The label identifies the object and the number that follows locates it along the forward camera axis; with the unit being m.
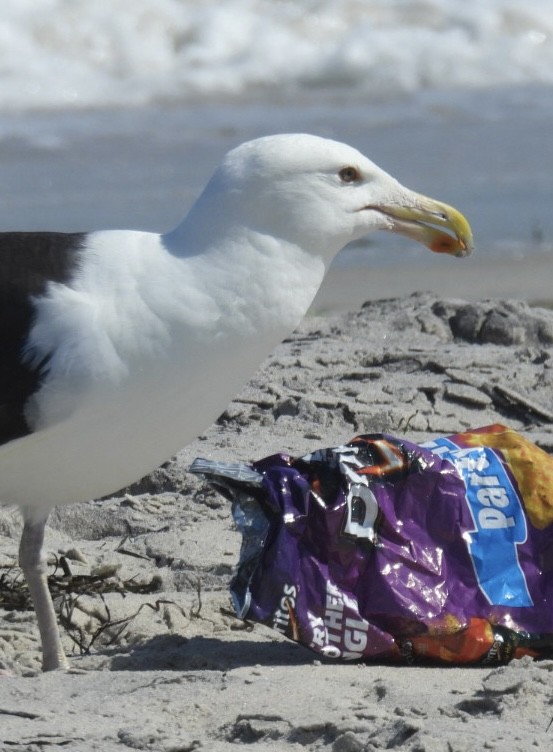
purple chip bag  6.54
